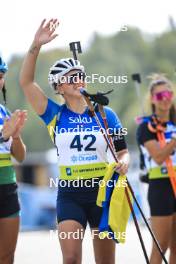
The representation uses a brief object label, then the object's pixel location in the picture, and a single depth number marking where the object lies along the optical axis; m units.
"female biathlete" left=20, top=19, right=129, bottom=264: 15.06
